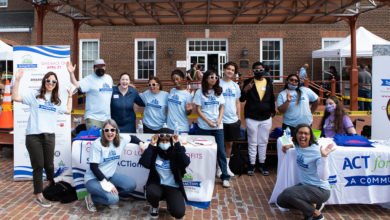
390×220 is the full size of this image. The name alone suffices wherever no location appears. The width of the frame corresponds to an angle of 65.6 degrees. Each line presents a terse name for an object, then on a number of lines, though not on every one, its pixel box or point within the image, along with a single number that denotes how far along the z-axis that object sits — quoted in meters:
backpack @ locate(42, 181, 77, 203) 4.47
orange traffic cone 7.16
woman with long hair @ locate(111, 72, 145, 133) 5.25
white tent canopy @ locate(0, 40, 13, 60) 12.55
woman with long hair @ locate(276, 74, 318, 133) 5.35
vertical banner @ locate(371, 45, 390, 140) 5.74
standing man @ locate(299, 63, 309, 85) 14.02
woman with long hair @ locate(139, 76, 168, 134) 5.25
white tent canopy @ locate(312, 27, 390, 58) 12.56
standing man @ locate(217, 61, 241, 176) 5.30
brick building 14.89
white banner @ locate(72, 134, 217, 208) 4.34
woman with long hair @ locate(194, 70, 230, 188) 4.97
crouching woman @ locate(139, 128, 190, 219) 3.93
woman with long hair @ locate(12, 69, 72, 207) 4.25
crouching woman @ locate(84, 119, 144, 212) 4.01
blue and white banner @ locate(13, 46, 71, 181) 5.46
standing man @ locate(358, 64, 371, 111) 10.38
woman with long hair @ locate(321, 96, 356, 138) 5.01
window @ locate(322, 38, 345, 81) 15.02
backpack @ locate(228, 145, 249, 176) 5.84
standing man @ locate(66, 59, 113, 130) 5.11
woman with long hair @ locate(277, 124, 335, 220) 3.78
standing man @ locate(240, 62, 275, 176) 5.51
